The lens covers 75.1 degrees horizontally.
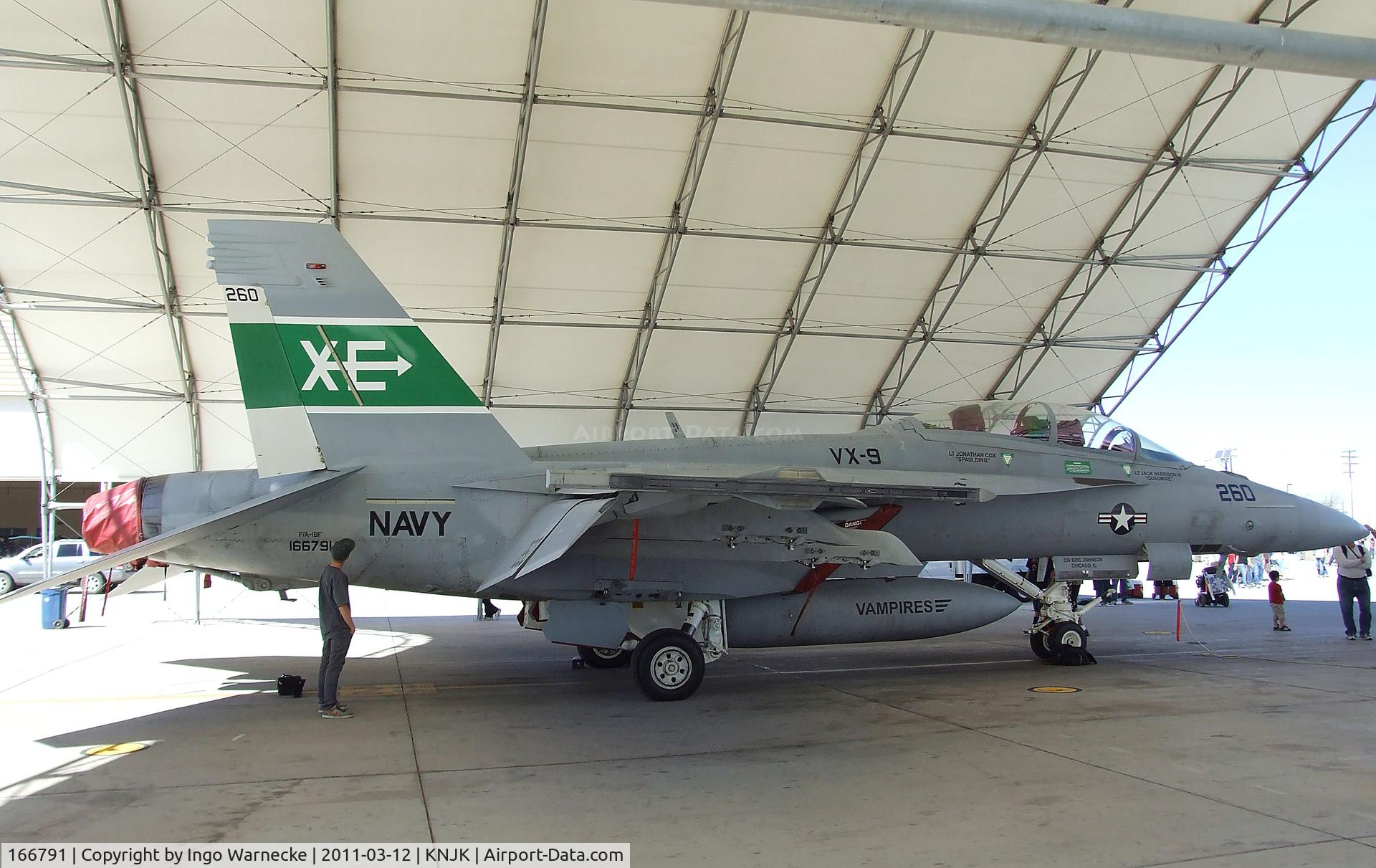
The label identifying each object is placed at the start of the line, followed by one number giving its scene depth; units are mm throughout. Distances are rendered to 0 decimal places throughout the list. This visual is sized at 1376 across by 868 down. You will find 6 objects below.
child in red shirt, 13992
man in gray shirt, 7367
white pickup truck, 24188
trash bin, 14602
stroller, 20234
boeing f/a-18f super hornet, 7750
